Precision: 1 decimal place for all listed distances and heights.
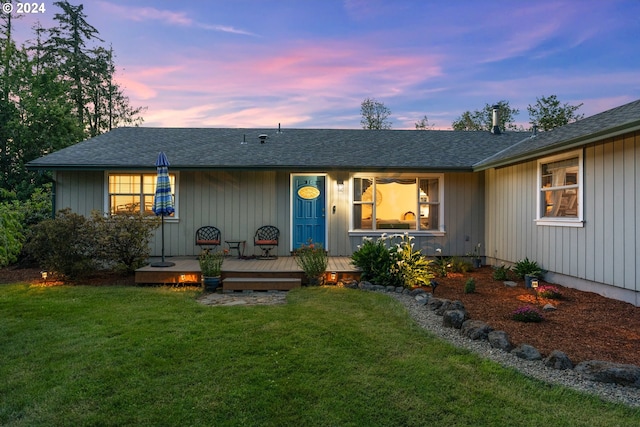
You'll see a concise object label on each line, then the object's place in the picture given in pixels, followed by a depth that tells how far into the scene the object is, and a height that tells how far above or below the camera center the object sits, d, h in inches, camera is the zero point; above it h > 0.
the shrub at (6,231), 184.4 -9.6
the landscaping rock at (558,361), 126.0 -50.8
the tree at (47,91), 576.1 +222.1
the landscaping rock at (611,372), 113.3 -50.1
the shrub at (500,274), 283.3 -47.3
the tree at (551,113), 936.9 +259.4
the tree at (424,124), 1211.3 +288.9
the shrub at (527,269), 275.9 -42.7
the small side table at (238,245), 346.6 -31.5
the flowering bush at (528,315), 176.4 -48.9
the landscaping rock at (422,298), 216.9 -51.5
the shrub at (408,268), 256.8 -39.3
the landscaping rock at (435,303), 202.2 -50.0
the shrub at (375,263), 261.6 -36.6
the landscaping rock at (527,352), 134.0 -51.0
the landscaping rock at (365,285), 256.4 -50.9
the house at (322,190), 334.0 +20.9
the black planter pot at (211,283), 260.4 -49.6
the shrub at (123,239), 280.8 -20.7
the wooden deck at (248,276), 262.5 -47.1
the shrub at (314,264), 269.9 -37.7
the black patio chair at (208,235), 349.1 -21.7
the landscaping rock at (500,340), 143.1 -50.1
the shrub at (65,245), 269.1 -24.1
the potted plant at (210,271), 260.8 -42.3
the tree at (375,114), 1086.4 +287.9
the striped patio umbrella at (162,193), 287.9 +14.8
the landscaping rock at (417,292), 235.2 -50.6
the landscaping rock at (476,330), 154.6 -49.7
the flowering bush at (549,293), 223.9 -48.7
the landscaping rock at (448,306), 191.1 -48.6
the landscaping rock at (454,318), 170.6 -49.0
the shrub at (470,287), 238.2 -47.6
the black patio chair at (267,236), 348.8 -22.7
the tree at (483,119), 1161.4 +297.2
